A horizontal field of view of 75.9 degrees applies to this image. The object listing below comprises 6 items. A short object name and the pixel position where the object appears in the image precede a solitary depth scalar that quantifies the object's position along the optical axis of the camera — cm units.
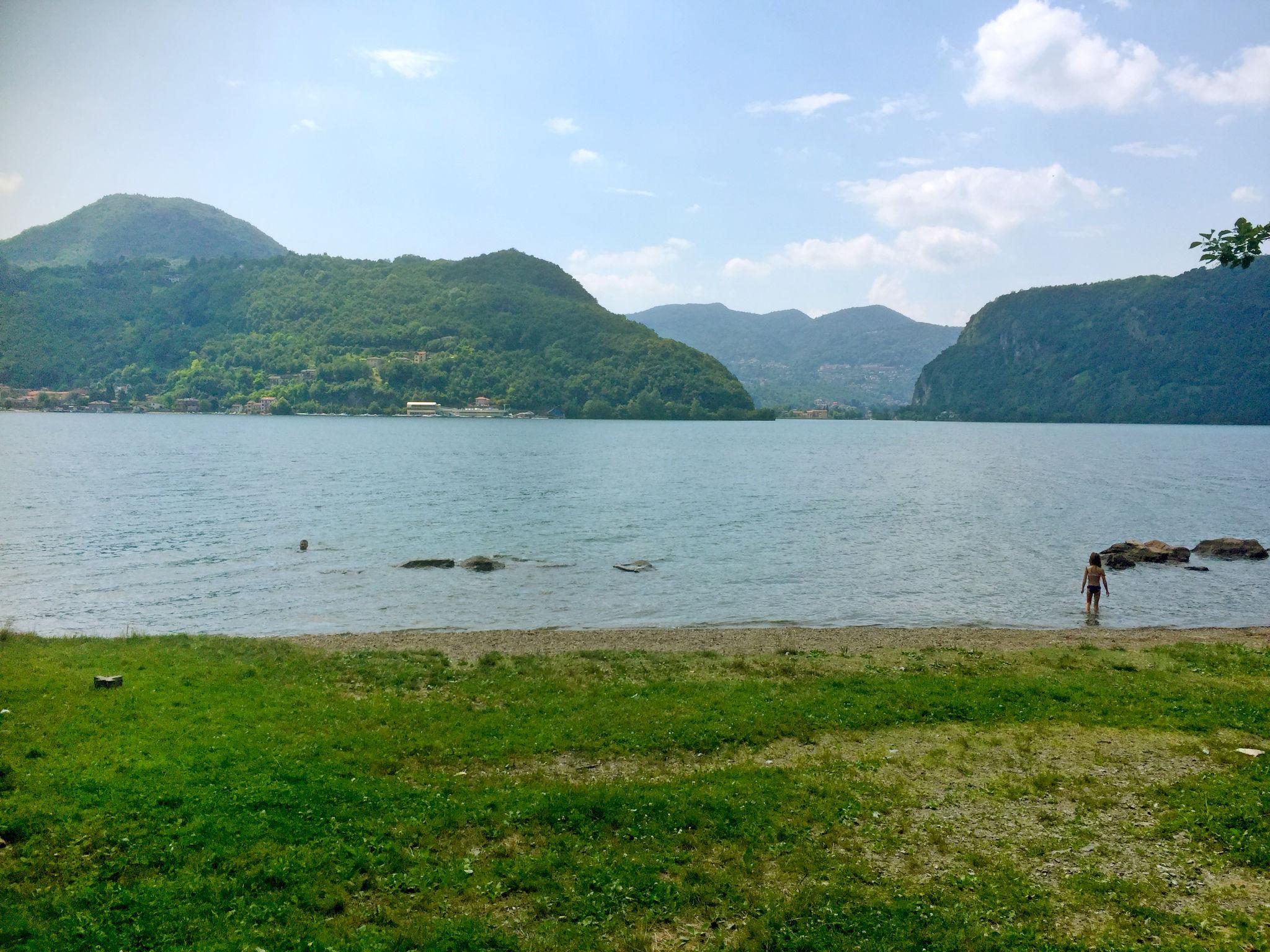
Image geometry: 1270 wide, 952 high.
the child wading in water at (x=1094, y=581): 3180
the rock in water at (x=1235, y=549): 4512
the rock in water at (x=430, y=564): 3988
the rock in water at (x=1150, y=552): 4328
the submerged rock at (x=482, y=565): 3947
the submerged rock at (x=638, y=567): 3950
